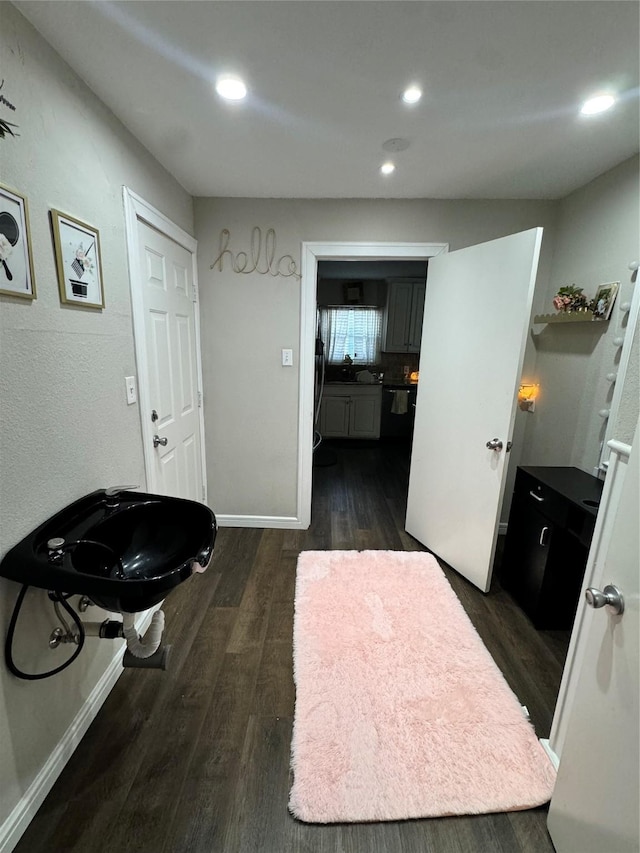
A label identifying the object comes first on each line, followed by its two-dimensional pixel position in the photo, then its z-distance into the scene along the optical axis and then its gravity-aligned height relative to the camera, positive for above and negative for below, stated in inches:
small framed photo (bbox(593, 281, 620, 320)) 72.7 +12.6
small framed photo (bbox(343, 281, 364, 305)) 201.0 +33.7
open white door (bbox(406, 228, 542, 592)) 73.0 -7.9
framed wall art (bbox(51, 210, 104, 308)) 45.2 +11.1
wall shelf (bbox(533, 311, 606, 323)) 75.7 +9.5
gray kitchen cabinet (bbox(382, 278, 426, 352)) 191.6 +21.1
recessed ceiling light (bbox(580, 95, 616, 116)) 51.7 +37.5
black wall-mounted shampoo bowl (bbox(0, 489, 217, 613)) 38.5 -26.1
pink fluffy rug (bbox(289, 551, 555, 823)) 45.2 -54.3
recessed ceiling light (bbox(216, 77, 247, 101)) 48.6 +36.0
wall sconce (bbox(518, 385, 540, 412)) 98.3 -10.7
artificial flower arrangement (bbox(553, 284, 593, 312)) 78.9 +13.3
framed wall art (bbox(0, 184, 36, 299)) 37.3 +10.1
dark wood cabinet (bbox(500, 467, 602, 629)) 65.8 -35.8
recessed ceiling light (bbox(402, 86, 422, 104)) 49.4 +36.2
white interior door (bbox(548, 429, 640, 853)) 30.5 -33.5
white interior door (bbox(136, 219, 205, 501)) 69.1 -4.0
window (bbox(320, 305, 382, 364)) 205.6 +11.2
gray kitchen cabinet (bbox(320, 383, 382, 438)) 198.4 -32.1
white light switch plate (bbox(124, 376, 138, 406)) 61.8 -7.6
